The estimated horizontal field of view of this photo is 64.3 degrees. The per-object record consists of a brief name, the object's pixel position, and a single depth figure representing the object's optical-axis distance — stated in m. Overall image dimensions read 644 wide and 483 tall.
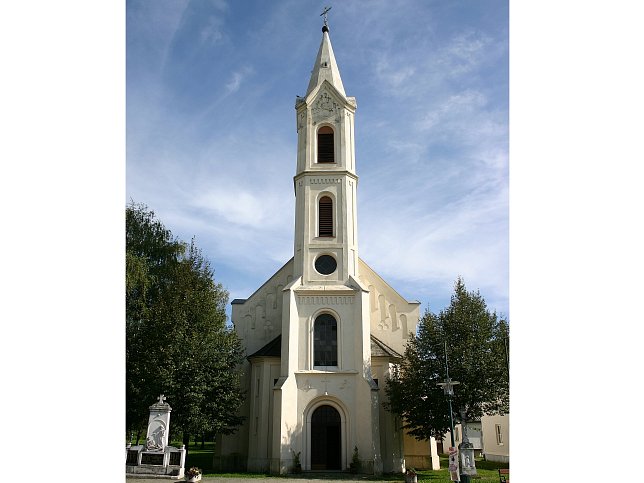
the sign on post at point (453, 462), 13.39
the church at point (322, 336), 22.30
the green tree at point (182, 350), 21.55
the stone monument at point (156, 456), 17.27
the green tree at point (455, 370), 21.55
